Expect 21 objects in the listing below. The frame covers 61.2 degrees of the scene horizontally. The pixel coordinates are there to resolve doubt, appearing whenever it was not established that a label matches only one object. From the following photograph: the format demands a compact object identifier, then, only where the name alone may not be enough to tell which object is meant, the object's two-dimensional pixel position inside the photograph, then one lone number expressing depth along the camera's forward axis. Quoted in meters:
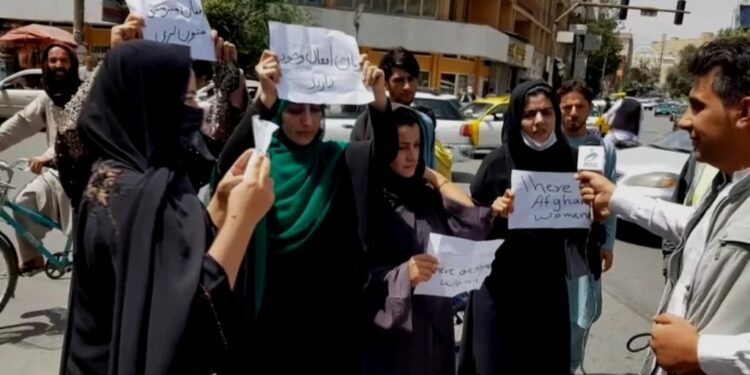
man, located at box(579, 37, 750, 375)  1.56
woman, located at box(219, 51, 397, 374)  2.35
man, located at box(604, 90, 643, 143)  6.19
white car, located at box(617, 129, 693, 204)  7.88
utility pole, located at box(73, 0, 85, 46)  15.55
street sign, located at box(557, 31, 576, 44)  28.28
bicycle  4.14
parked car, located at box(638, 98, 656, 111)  58.88
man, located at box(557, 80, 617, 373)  3.20
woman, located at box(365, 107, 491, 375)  2.58
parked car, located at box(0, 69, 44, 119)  15.02
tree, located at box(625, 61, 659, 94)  96.00
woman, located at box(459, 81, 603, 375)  3.05
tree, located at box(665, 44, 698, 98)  64.26
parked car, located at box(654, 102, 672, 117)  54.80
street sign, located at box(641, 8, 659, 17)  25.53
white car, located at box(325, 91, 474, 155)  11.76
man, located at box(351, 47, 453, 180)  3.86
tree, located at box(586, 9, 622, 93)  55.47
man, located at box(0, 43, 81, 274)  3.90
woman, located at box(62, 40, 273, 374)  1.51
